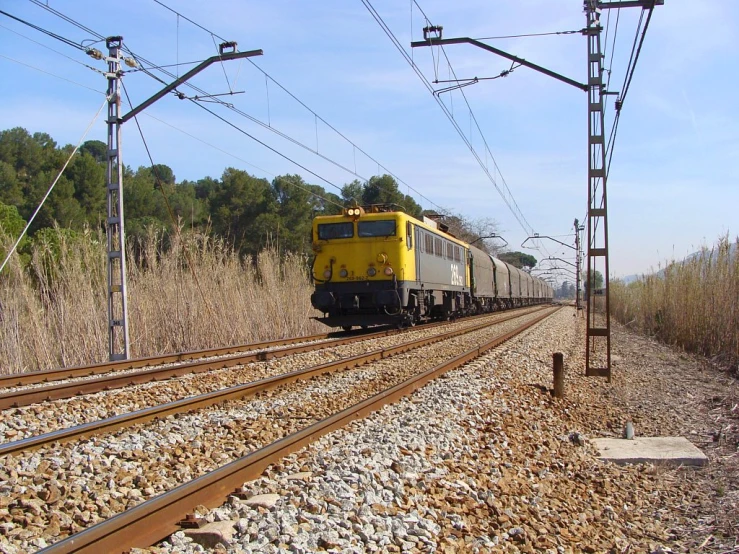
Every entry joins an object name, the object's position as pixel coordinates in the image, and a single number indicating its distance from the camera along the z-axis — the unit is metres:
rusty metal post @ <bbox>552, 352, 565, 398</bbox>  8.36
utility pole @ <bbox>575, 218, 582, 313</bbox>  37.06
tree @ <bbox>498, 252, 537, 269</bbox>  90.06
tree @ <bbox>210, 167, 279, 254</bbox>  37.28
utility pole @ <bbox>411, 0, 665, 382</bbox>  10.12
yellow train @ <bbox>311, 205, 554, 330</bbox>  15.95
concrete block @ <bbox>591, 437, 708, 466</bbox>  5.76
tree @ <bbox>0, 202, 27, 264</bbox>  22.02
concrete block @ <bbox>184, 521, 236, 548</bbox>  3.20
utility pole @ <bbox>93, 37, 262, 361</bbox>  11.19
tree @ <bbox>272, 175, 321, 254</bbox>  38.03
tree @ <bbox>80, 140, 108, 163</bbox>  60.38
